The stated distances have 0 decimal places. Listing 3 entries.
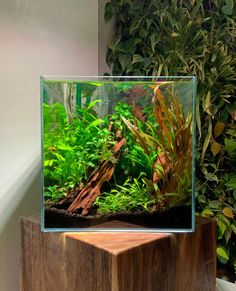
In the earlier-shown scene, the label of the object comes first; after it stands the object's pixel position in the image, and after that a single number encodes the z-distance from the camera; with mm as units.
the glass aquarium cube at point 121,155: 1073
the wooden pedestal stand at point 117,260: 967
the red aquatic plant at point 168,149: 1077
